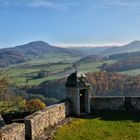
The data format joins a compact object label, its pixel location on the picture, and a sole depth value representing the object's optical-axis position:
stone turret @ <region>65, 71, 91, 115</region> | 13.07
